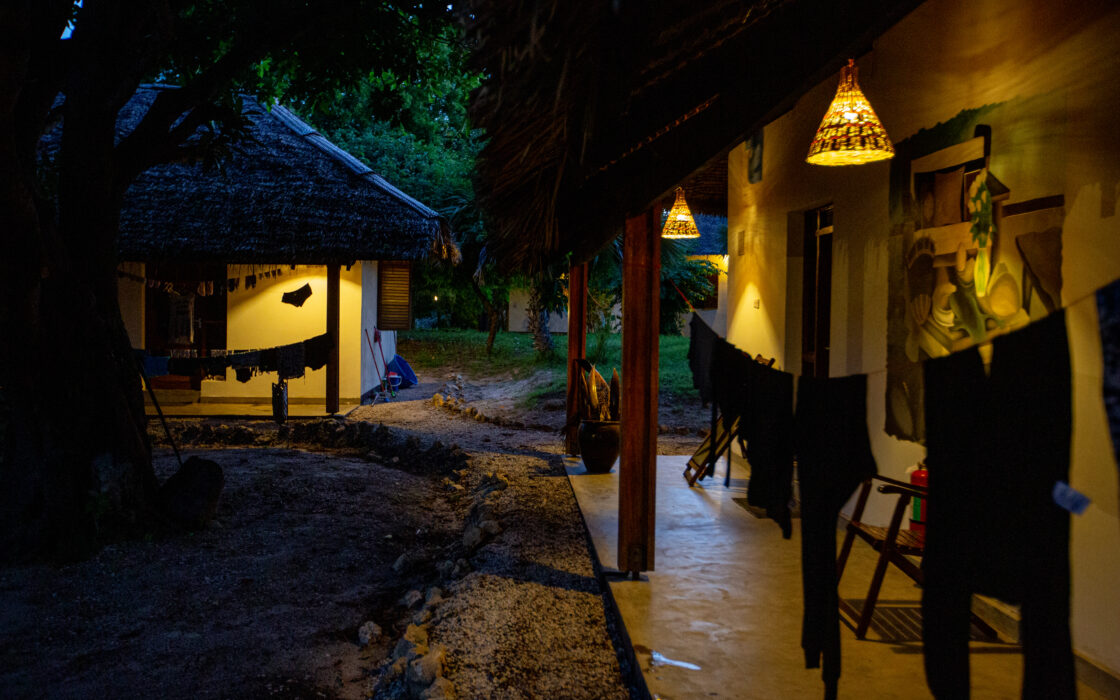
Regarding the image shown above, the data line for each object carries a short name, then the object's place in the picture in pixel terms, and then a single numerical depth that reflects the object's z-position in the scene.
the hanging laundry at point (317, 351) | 11.14
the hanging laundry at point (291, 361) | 10.66
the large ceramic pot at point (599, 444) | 7.70
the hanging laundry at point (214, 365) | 10.53
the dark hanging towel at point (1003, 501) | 1.45
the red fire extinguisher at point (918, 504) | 3.99
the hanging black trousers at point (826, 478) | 2.05
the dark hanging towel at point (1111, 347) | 1.23
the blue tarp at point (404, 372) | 16.73
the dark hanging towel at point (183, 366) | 10.41
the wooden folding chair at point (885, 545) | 3.31
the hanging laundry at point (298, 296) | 12.37
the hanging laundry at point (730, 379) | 2.72
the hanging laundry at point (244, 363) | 10.57
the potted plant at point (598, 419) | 7.70
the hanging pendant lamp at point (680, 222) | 8.69
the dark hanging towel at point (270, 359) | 10.66
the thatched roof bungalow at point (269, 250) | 11.07
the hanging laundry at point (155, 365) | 10.36
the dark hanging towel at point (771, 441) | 2.32
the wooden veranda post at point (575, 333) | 8.00
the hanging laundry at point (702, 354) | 3.11
